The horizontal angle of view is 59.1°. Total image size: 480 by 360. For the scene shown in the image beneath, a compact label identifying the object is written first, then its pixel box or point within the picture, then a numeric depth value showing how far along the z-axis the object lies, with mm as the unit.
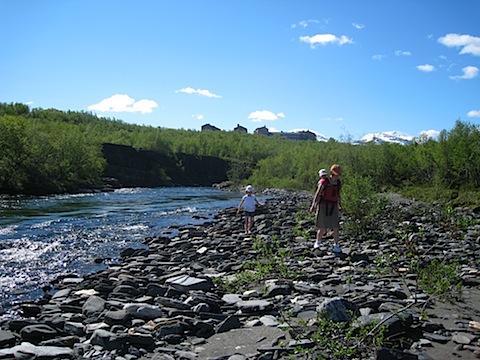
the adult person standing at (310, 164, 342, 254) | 11922
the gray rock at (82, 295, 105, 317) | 7812
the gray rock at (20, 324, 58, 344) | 6715
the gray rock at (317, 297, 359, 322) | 6031
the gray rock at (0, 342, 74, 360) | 5746
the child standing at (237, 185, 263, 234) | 17609
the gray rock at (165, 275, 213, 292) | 8961
